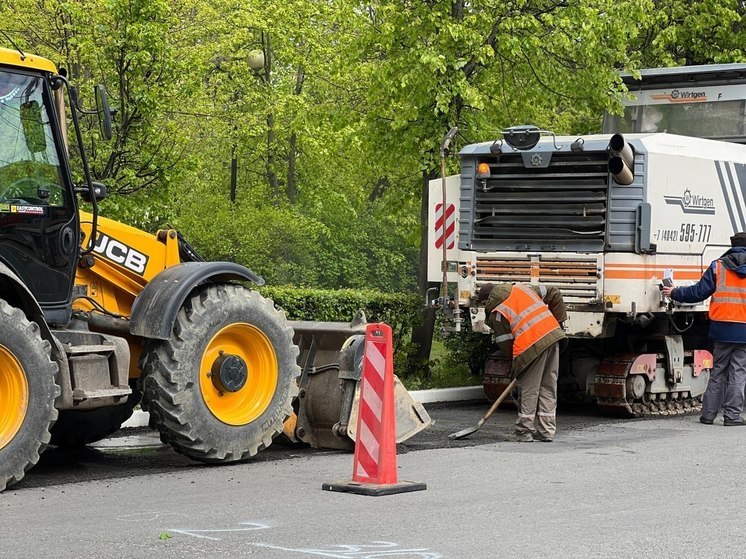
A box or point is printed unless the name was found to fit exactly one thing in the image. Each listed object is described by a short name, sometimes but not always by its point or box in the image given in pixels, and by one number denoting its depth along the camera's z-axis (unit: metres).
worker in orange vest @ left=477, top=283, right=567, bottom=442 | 11.78
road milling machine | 13.26
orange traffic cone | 8.62
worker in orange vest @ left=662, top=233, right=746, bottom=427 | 13.13
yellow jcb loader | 8.61
